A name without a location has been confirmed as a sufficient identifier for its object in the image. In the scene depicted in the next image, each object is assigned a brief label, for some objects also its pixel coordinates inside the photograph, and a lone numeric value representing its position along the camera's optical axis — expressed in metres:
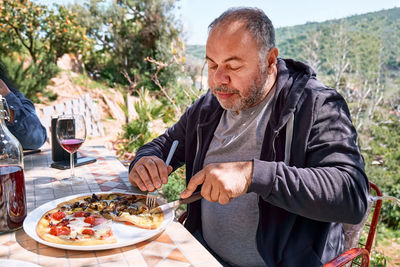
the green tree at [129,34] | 16.09
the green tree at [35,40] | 8.48
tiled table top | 0.86
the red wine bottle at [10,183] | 0.98
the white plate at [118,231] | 0.89
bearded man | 1.08
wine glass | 1.53
